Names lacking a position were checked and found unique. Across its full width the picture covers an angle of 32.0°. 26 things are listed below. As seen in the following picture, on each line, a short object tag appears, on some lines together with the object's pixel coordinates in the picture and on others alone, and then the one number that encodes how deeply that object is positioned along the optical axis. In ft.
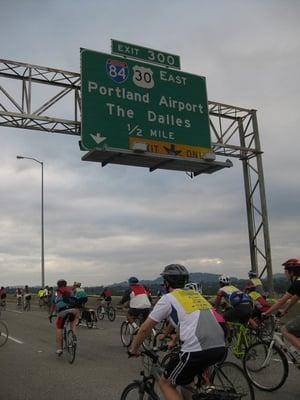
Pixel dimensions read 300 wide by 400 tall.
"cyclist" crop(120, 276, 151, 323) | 41.11
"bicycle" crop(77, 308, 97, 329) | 63.41
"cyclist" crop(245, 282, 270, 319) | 34.71
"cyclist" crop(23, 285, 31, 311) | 115.75
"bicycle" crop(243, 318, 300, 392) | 25.34
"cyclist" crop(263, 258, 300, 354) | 24.08
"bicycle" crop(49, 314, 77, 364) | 35.70
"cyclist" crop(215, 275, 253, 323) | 31.30
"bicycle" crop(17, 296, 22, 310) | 133.28
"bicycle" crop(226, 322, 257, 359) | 30.89
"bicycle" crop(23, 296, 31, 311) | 115.85
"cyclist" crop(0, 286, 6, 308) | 120.80
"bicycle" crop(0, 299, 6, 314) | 121.74
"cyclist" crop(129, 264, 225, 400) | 15.16
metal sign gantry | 53.31
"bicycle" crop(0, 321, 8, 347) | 46.34
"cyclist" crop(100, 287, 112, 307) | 81.30
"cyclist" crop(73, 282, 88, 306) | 62.38
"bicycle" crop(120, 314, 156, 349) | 40.50
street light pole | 124.57
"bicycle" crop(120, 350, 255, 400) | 15.46
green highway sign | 52.85
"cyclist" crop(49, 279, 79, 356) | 37.88
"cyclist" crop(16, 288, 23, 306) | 132.16
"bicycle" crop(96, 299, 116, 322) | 76.85
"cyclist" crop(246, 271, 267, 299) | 42.45
